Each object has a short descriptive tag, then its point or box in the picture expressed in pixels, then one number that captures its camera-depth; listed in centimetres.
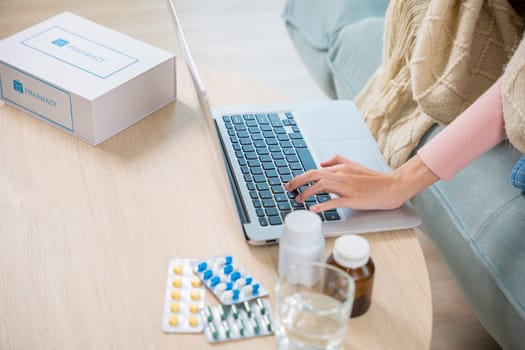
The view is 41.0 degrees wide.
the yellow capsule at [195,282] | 86
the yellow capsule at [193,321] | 81
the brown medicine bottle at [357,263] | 79
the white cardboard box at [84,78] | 108
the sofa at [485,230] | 114
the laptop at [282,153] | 96
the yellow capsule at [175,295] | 84
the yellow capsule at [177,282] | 86
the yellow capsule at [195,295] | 85
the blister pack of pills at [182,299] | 81
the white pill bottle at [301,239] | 80
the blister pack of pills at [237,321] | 80
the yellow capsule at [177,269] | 87
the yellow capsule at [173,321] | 81
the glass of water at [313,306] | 74
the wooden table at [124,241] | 81
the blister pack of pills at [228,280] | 84
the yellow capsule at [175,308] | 83
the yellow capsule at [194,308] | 83
